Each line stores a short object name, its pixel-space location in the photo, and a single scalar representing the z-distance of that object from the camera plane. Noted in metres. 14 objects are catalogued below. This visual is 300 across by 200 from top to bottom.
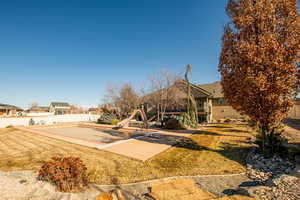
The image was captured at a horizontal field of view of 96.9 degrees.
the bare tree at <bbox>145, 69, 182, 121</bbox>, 20.71
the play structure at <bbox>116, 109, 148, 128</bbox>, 12.87
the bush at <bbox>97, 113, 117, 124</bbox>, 21.81
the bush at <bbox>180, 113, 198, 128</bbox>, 15.90
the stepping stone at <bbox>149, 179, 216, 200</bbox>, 3.41
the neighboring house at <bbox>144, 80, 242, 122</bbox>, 21.55
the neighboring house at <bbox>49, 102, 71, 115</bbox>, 47.70
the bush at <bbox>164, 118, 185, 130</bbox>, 15.34
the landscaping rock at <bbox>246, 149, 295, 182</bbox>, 4.76
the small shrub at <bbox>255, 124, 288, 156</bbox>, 6.37
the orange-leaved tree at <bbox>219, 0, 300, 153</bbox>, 5.54
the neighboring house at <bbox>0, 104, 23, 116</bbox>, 34.91
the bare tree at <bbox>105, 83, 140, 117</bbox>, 25.94
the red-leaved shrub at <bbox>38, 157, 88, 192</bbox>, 3.74
